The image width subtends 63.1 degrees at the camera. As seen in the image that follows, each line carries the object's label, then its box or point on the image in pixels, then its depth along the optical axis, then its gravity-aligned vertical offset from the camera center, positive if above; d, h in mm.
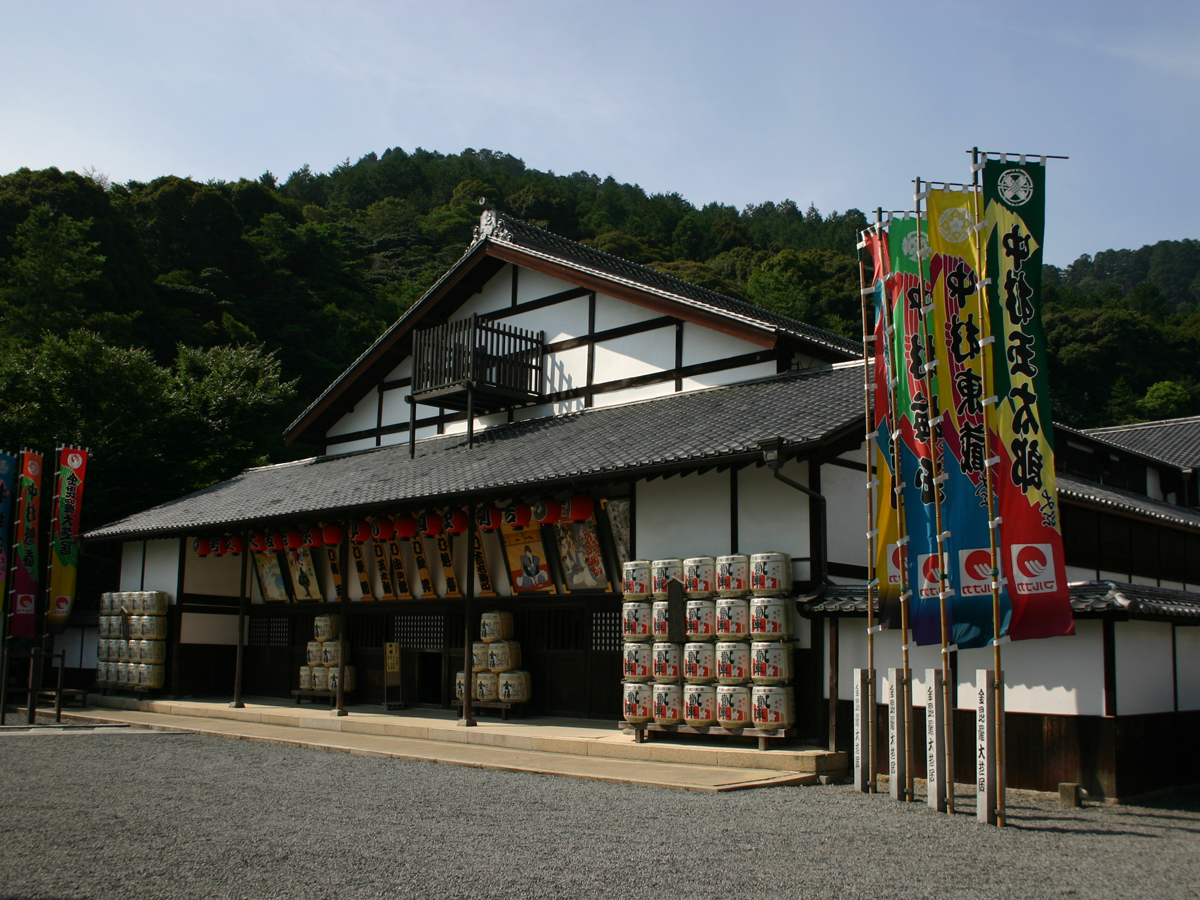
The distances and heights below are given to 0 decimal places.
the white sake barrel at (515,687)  14055 -1216
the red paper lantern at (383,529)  15023 +1062
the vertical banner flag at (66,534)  19234 +1118
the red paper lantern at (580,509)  12766 +1216
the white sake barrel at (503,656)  14227 -798
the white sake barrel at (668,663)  11254 -666
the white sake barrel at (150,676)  18516 -1555
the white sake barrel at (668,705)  11188 -1129
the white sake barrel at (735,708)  10594 -1087
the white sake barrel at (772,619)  10516 -126
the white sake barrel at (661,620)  11391 -178
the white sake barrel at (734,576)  10898 +341
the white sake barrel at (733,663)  10672 -614
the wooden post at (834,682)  9992 -750
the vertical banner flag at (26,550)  17734 +737
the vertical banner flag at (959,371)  7852 +1962
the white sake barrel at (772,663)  10398 -584
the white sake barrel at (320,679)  16812 -1402
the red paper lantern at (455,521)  14031 +1125
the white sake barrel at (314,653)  16984 -969
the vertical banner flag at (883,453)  8570 +1395
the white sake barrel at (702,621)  11070 -166
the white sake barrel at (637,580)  11742 +291
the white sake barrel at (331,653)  16766 -947
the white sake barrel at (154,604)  18719 -206
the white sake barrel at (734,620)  10789 -147
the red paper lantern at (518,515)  13289 +1166
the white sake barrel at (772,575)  10594 +350
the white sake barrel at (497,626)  14375 -361
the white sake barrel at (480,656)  14438 -810
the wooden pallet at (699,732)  10305 -1384
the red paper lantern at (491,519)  13586 +1133
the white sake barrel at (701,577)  11188 +328
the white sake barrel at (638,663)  11484 -682
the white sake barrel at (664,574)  11500 +362
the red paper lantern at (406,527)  14773 +1075
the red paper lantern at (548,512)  13016 +1194
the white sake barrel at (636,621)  11656 -193
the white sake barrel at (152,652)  18562 -1123
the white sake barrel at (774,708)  10312 -1055
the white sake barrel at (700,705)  10898 -1102
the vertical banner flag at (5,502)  16469 +1489
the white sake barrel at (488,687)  14328 -1248
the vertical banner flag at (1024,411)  7770 +1634
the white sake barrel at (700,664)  10961 -643
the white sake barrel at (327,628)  16953 -532
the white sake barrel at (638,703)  11367 -1140
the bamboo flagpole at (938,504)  7566 +862
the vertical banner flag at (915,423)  8039 +1567
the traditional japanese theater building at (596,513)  9164 +1291
